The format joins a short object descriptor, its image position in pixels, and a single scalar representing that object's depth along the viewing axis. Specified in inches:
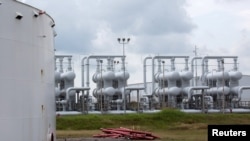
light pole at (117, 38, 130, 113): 2474.9
